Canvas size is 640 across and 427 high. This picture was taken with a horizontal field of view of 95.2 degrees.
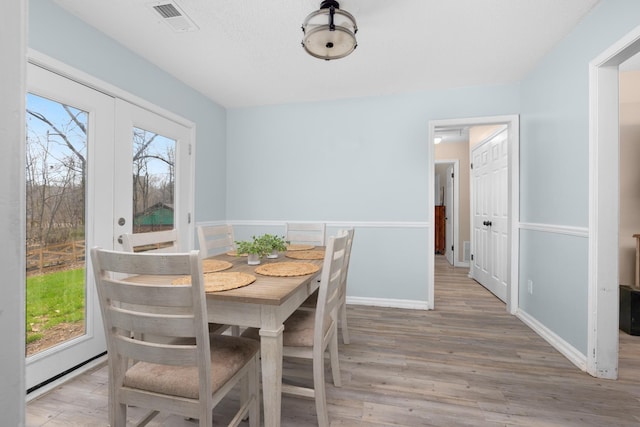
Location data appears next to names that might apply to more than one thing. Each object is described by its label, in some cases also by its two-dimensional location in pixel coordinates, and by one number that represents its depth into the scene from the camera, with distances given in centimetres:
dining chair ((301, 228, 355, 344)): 192
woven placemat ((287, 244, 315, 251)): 236
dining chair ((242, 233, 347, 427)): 133
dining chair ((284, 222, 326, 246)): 268
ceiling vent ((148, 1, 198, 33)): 185
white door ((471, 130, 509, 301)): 341
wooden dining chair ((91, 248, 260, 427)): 95
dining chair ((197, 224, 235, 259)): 223
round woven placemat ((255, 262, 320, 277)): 151
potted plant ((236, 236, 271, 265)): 181
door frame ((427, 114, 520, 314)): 295
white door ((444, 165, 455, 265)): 568
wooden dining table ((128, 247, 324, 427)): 115
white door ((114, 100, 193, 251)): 231
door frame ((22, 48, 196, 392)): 172
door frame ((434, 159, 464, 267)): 547
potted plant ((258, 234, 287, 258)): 189
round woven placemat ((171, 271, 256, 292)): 125
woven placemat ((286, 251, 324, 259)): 202
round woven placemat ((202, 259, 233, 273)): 162
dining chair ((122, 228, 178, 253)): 154
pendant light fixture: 169
